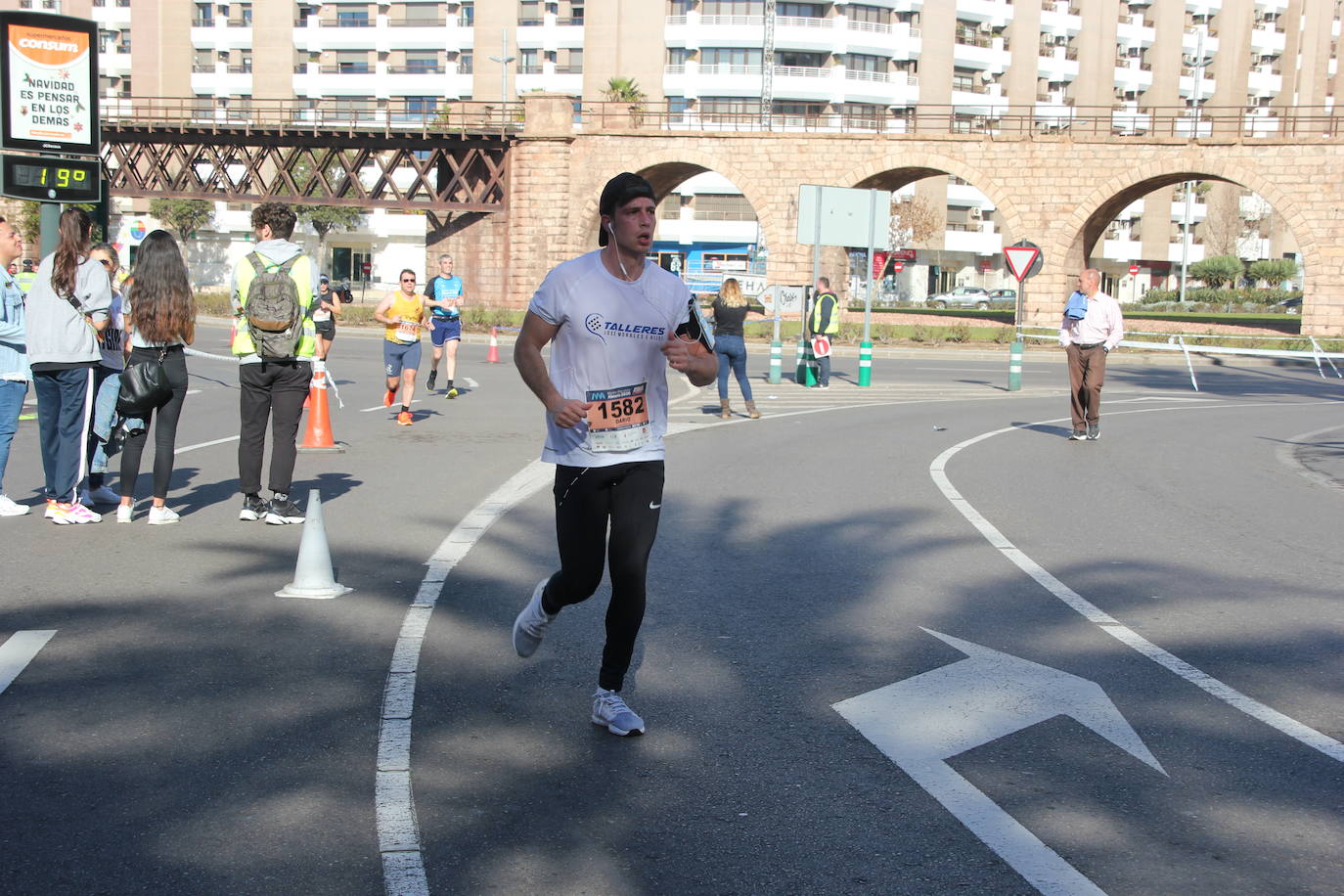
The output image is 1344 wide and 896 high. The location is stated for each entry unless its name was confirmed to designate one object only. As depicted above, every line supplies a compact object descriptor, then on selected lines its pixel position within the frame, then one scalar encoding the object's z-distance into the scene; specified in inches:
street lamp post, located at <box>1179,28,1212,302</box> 3349.9
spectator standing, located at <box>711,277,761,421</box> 714.8
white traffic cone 280.7
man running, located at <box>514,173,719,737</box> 197.3
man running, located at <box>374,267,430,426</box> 636.7
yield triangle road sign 1166.3
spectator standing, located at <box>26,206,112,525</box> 359.6
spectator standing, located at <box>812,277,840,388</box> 932.6
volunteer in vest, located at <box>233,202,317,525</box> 358.9
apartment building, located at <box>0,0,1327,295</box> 3085.6
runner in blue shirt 732.8
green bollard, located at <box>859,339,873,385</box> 963.3
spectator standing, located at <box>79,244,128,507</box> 402.6
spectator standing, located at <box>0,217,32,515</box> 366.3
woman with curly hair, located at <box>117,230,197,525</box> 354.9
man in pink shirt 627.8
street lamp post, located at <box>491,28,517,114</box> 2999.5
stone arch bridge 1911.9
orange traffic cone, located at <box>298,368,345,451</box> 535.5
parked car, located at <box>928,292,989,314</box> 3245.6
